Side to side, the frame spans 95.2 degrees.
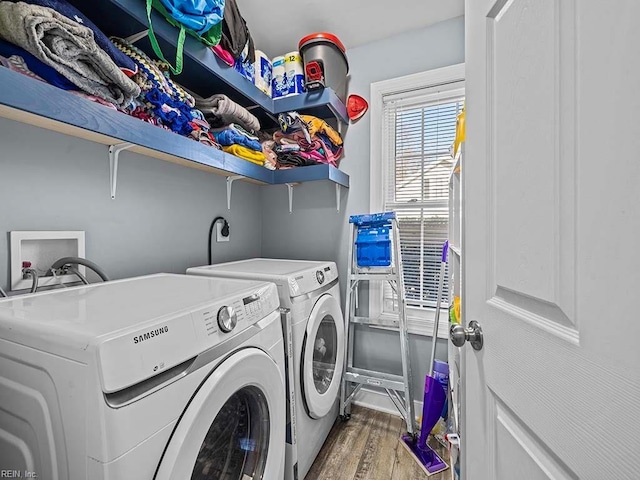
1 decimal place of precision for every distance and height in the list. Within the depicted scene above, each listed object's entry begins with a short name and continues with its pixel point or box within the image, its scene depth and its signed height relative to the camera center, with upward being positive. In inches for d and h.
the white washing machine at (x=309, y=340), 51.4 -20.8
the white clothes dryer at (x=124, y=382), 21.7 -12.5
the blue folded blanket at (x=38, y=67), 33.1 +20.4
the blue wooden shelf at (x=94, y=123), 31.3 +16.1
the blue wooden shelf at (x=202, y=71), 44.2 +34.9
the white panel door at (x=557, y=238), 13.9 +0.1
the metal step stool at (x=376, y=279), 72.5 -11.1
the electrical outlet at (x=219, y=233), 78.9 +1.6
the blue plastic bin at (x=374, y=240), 75.2 -0.3
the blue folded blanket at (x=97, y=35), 35.8 +27.5
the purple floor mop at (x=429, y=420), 62.6 -39.7
